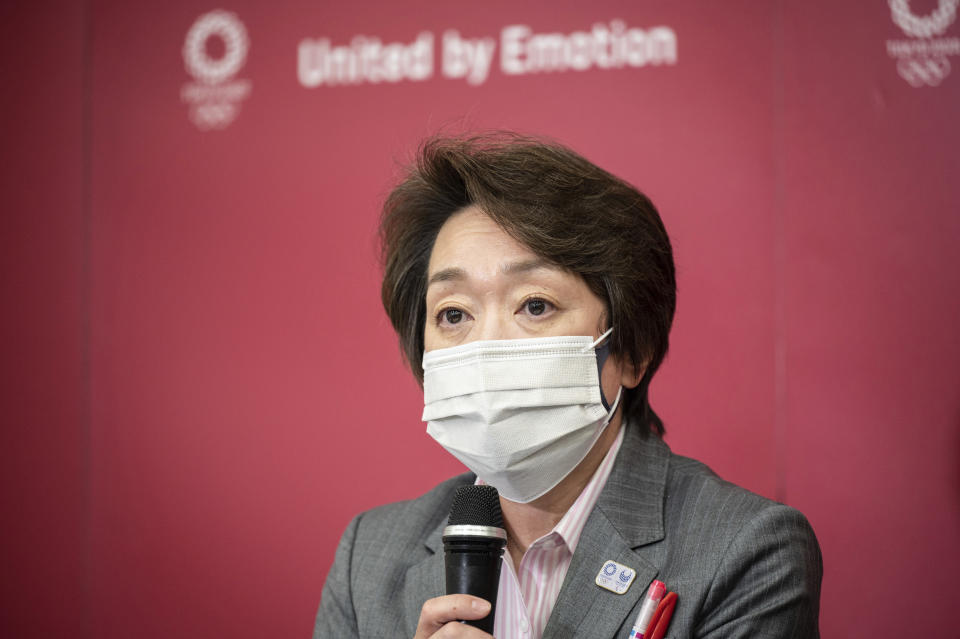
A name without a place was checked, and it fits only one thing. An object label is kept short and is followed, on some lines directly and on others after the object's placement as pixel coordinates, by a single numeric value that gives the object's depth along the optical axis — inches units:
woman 107.7
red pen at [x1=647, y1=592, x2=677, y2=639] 107.0
